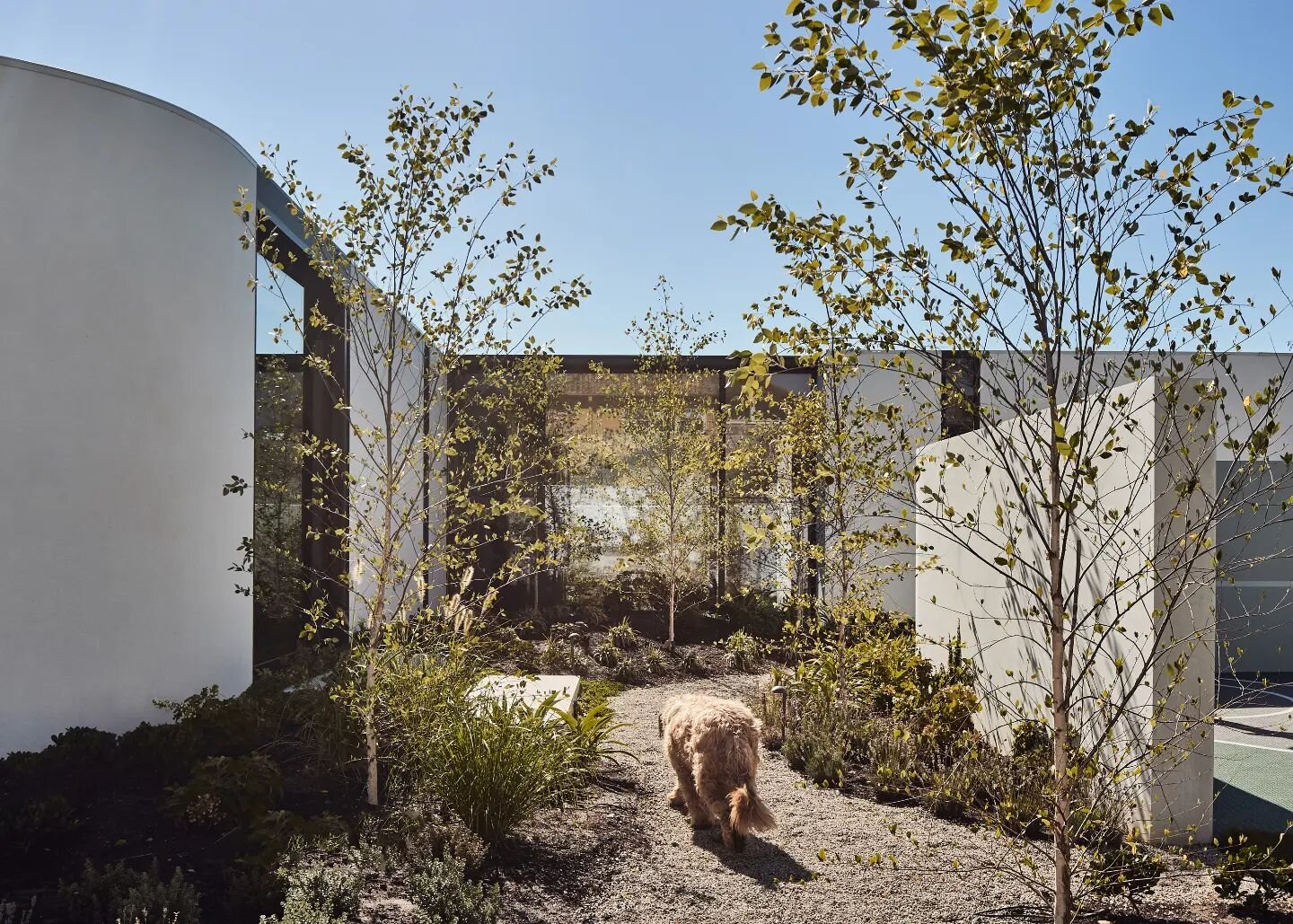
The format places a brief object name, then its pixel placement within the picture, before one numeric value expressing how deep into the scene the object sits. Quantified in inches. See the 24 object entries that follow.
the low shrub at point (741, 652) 404.8
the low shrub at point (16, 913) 124.0
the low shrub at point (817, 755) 229.0
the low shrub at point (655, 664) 393.1
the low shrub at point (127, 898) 126.0
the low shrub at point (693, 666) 392.5
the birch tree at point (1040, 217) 100.9
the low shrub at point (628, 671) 376.5
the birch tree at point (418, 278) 195.0
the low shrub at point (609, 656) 395.5
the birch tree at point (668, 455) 470.3
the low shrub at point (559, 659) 378.0
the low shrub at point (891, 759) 212.6
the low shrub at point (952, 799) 193.8
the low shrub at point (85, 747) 197.3
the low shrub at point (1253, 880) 135.4
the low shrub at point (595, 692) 299.1
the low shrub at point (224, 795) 168.1
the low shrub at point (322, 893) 127.5
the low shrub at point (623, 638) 433.7
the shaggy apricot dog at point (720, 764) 179.2
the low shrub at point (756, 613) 459.2
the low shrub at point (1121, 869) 119.3
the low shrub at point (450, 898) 135.9
